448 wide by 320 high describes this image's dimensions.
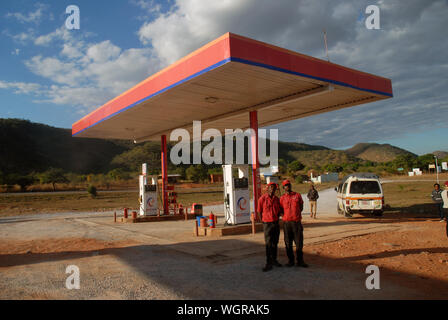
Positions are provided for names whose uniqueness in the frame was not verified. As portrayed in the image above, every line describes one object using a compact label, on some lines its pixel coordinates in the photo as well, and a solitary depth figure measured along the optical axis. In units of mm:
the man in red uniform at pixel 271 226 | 6859
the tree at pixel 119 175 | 75012
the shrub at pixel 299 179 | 64062
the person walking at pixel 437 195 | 13836
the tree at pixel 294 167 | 86188
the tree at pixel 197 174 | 74750
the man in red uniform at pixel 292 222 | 6906
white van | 15422
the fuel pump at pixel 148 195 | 18344
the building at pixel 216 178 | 76612
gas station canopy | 8984
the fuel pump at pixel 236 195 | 12719
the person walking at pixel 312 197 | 16517
